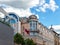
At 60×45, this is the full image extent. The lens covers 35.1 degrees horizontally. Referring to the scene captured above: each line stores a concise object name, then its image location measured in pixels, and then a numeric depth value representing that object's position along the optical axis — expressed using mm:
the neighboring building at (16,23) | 25337
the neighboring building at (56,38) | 42661
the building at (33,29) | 27606
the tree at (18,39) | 20279
